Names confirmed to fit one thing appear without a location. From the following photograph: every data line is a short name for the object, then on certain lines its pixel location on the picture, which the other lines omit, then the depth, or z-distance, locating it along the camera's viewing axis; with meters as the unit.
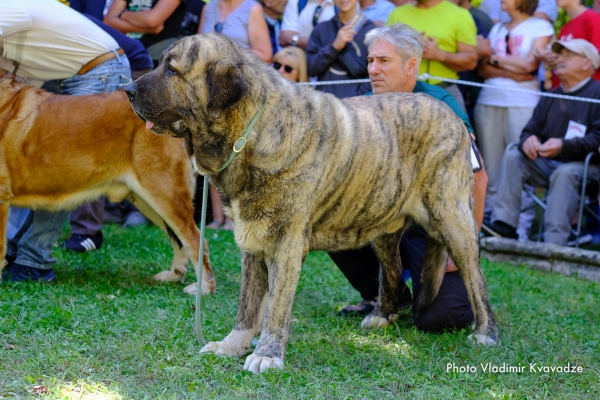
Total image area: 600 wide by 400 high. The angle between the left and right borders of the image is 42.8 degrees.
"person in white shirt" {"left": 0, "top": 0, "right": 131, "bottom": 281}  5.67
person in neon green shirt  8.33
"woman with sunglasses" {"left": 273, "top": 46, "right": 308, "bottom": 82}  8.54
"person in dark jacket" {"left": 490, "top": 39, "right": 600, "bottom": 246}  7.97
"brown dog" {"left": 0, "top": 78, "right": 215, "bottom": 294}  5.67
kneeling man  5.13
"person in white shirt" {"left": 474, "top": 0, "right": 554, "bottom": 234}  8.64
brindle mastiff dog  3.91
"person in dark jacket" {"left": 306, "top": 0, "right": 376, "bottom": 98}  8.27
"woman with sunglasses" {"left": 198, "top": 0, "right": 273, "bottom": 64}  8.55
